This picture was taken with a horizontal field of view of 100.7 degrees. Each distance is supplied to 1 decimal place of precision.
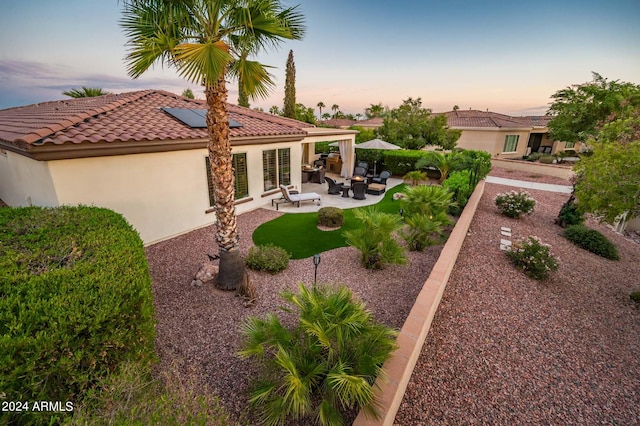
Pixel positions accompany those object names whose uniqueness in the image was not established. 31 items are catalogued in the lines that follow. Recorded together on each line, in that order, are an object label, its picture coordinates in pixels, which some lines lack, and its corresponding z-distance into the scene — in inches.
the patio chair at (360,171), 757.1
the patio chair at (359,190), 574.4
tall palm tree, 183.3
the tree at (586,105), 914.7
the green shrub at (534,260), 307.6
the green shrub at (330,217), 421.7
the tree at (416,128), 927.7
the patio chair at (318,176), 704.4
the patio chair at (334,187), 606.5
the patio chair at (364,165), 792.3
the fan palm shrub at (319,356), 123.6
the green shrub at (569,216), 477.1
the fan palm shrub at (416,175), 653.6
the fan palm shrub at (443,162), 700.7
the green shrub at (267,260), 290.7
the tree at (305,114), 1493.5
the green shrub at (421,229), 334.4
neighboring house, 1251.8
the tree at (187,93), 1168.8
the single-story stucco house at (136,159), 272.7
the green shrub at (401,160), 789.9
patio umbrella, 729.0
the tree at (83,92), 674.8
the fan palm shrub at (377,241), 290.8
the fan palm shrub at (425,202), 367.9
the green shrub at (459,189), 476.4
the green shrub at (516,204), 494.6
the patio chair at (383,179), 681.6
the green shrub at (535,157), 1249.5
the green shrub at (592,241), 394.6
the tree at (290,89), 1237.7
